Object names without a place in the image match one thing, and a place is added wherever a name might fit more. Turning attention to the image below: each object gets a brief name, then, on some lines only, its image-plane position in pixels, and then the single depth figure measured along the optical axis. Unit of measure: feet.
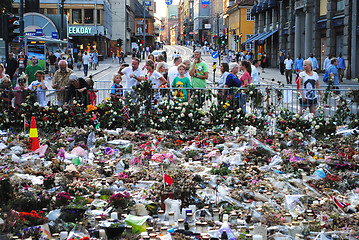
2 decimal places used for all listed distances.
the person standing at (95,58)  176.24
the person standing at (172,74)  49.93
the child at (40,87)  46.83
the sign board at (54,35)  171.12
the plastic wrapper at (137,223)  21.54
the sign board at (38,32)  152.07
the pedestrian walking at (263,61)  158.30
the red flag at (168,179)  25.43
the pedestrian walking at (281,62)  141.99
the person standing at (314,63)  112.04
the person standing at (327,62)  106.16
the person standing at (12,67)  84.46
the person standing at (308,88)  45.16
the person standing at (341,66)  108.12
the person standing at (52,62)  129.08
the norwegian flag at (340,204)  24.17
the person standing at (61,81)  46.46
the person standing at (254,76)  55.08
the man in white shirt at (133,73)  50.26
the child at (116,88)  46.65
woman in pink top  49.03
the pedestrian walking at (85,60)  139.18
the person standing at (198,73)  50.31
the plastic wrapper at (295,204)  23.68
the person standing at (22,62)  99.91
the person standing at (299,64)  115.65
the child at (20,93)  45.93
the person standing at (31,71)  62.80
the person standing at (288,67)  110.04
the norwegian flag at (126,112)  44.65
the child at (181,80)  47.16
